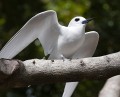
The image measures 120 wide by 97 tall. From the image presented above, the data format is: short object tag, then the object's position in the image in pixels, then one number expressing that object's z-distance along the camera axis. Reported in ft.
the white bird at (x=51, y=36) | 18.16
